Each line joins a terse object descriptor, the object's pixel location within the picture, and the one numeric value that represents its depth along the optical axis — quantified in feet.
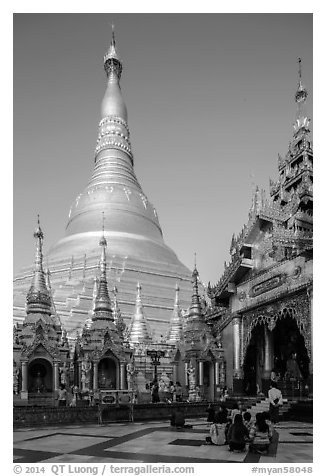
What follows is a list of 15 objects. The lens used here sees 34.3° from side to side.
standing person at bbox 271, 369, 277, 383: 44.78
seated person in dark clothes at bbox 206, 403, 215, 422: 34.05
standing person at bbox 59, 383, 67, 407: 45.02
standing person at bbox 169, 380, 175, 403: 56.59
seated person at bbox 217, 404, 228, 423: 28.14
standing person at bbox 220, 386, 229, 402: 49.35
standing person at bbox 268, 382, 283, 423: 36.45
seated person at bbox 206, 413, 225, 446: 26.27
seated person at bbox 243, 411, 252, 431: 27.01
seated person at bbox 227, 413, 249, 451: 24.08
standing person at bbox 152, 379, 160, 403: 50.52
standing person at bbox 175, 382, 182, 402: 54.75
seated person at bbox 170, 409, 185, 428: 34.71
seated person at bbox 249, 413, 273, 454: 23.62
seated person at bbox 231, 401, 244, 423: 40.27
